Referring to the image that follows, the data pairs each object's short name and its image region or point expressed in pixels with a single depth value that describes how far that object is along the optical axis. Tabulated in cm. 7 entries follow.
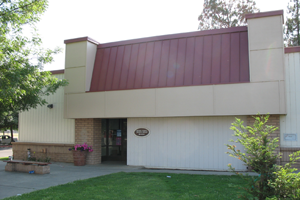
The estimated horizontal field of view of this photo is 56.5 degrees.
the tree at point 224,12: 2823
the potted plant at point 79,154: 1334
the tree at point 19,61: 935
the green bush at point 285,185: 416
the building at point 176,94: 1067
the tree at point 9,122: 3172
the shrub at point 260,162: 453
